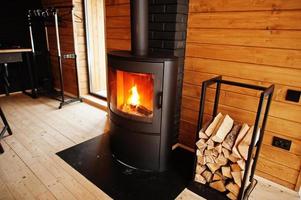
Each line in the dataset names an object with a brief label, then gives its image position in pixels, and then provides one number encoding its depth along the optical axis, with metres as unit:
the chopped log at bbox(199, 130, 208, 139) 1.64
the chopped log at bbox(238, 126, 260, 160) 1.47
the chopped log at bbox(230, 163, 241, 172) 1.56
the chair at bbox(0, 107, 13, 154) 2.28
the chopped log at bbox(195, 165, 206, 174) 1.72
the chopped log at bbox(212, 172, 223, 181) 1.68
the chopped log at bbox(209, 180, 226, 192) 1.66
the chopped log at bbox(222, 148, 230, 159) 1.57
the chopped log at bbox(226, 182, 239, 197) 1.57
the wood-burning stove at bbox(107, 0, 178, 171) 1.61
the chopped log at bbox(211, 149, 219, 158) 1.62
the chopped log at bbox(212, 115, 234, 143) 1.57
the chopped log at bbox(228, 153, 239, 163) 1.54
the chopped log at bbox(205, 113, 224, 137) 1.63
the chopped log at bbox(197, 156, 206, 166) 1.68
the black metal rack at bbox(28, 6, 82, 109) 3.07
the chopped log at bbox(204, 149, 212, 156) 1.64
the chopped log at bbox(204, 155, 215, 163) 1.66
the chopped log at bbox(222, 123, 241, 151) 1.54
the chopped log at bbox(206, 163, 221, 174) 1.66
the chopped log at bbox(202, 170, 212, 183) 1.71
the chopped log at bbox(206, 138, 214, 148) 1.60
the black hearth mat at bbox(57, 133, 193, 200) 1.63
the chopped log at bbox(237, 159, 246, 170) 1.52
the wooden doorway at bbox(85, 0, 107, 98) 3.41
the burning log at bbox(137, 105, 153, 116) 1.75
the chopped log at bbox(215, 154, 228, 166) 1.60
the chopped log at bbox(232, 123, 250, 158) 1.50
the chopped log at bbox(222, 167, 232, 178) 1.61
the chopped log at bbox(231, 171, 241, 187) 1.55
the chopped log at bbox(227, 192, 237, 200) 1.59
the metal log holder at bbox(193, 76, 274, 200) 1.33
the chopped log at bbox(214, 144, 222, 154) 1.57
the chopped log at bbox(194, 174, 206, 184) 1.74
